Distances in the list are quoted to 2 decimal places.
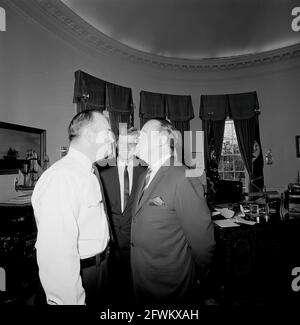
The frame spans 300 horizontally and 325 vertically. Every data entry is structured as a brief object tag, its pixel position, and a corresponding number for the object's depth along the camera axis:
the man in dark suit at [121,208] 2.24
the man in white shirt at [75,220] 1.15
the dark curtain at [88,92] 4.46
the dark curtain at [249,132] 6.12
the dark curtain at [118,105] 5.21
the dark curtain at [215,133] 6.29
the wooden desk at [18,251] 2.16
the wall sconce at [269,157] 6.11
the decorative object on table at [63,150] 4.18
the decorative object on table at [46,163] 3.70
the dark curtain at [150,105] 5.89
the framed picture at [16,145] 2.99
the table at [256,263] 2.70
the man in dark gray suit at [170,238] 1.57
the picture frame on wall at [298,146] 5.86
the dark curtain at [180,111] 6.21
